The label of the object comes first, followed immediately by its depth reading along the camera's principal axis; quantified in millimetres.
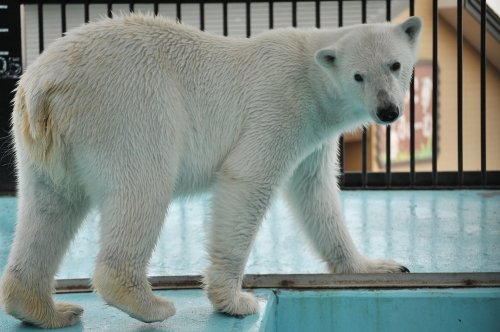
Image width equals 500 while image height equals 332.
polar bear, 4697
